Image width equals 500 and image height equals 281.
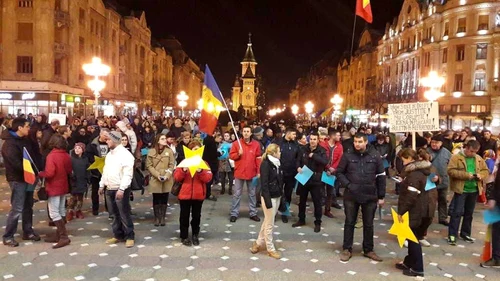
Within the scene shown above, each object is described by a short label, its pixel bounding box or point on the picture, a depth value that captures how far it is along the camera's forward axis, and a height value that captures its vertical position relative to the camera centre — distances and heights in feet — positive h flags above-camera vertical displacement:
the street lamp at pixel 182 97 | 173.99 +9.18
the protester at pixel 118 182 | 26.58 -3.52
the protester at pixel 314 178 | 31.76 -3.63
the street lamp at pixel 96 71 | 78.60 +8.36
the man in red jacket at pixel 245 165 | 34.01 -3.04
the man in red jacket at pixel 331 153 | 36.94 -2.20
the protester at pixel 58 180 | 26.45 -3.47
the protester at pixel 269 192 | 25.84 -3.82
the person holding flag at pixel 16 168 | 26.40 -2.83
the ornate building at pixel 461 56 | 168.55 +27.95
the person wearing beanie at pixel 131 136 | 37.26 -1.38
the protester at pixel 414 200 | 22.97 -3.57
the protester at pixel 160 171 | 31.55 -3.36
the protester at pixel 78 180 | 33.12 -4.35
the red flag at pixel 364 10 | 55.98 +13.98
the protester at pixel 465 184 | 28.58 -3.36
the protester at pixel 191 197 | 27.17 -4.33
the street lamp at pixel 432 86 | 82.33 +7.52
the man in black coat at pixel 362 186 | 25.31 -3.23
